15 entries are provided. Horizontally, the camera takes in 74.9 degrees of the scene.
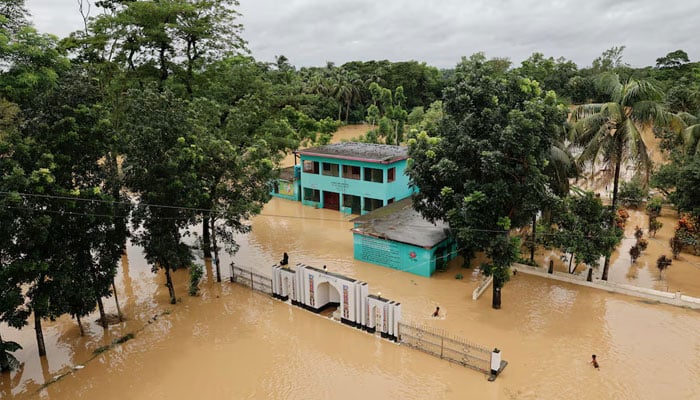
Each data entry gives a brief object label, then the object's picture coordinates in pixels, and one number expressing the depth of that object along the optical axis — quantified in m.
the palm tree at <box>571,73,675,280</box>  17.69
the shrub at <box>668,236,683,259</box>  23.31
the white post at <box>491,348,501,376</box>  14.07
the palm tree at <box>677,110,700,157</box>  24.56
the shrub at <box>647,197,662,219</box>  29.36
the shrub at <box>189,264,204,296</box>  20.03
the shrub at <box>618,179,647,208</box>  32.69
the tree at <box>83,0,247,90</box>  25.58
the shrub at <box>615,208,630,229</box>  25.47
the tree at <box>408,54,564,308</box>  16.48
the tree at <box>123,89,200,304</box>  17.53
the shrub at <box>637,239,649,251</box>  24.06
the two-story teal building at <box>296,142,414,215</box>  30.67
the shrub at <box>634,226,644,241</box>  25.93
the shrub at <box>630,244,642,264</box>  23.08
